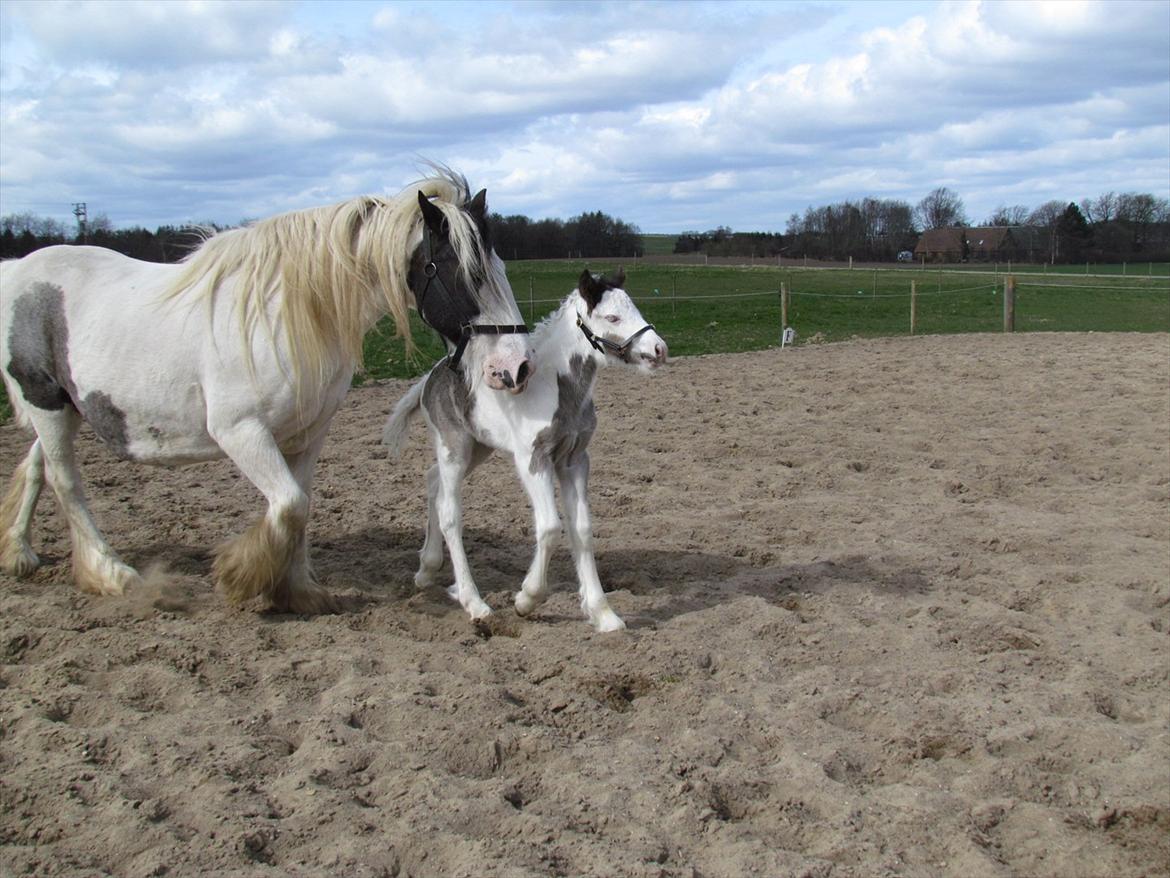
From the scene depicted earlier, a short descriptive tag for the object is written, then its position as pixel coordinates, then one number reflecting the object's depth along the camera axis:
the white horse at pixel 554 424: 5.06
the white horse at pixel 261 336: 4.80
